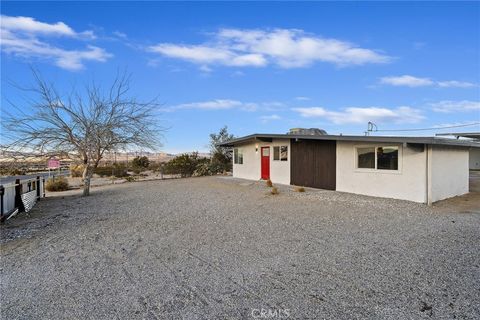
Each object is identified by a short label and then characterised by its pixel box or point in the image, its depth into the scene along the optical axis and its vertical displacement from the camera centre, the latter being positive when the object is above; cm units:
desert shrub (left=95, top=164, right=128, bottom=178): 2457 -116
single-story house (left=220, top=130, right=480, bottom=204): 954 -31
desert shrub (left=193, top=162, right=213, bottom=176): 2267 -102
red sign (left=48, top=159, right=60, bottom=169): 1289 -22
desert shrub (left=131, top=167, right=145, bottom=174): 2692 -117
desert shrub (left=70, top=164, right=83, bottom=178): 2520 -117
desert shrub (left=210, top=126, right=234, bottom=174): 2361 +27
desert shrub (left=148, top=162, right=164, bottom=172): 2878 -89
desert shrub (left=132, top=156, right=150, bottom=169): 2945 -49
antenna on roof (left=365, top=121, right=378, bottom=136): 1570 +165
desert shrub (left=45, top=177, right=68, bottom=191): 1555 -146
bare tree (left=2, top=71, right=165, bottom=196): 1174 +129
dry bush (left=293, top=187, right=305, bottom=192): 1176 -138
